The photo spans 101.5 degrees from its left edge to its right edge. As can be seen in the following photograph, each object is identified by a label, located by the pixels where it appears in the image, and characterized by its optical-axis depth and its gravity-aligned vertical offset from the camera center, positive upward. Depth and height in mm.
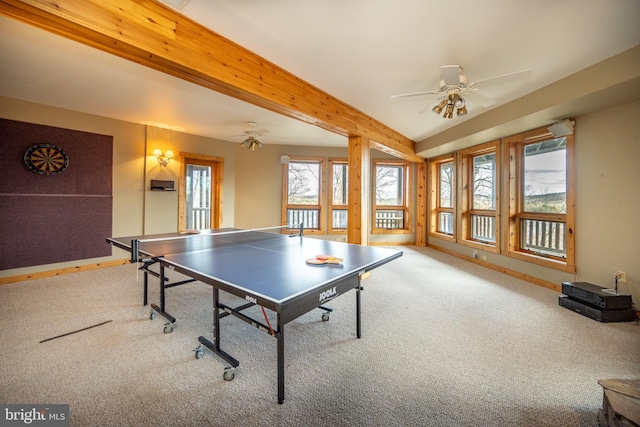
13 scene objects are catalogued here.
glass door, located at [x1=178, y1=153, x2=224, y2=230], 5578 +474
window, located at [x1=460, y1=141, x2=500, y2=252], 4730 +370
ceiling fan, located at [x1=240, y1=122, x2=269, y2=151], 4725 +1570
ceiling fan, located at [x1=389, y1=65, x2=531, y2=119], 2295 +1269
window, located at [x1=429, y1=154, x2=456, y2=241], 6227 +421
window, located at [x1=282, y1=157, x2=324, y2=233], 6781 +643
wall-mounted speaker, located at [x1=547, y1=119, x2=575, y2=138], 3400 +1152
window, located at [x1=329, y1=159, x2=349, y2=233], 6828 +475
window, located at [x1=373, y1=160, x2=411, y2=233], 7066 +445
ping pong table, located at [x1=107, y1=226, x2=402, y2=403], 1394 -381
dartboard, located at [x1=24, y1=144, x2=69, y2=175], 3789 +793
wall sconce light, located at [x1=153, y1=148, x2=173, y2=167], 4996 +1101
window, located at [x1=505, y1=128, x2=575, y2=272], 3578 +267
